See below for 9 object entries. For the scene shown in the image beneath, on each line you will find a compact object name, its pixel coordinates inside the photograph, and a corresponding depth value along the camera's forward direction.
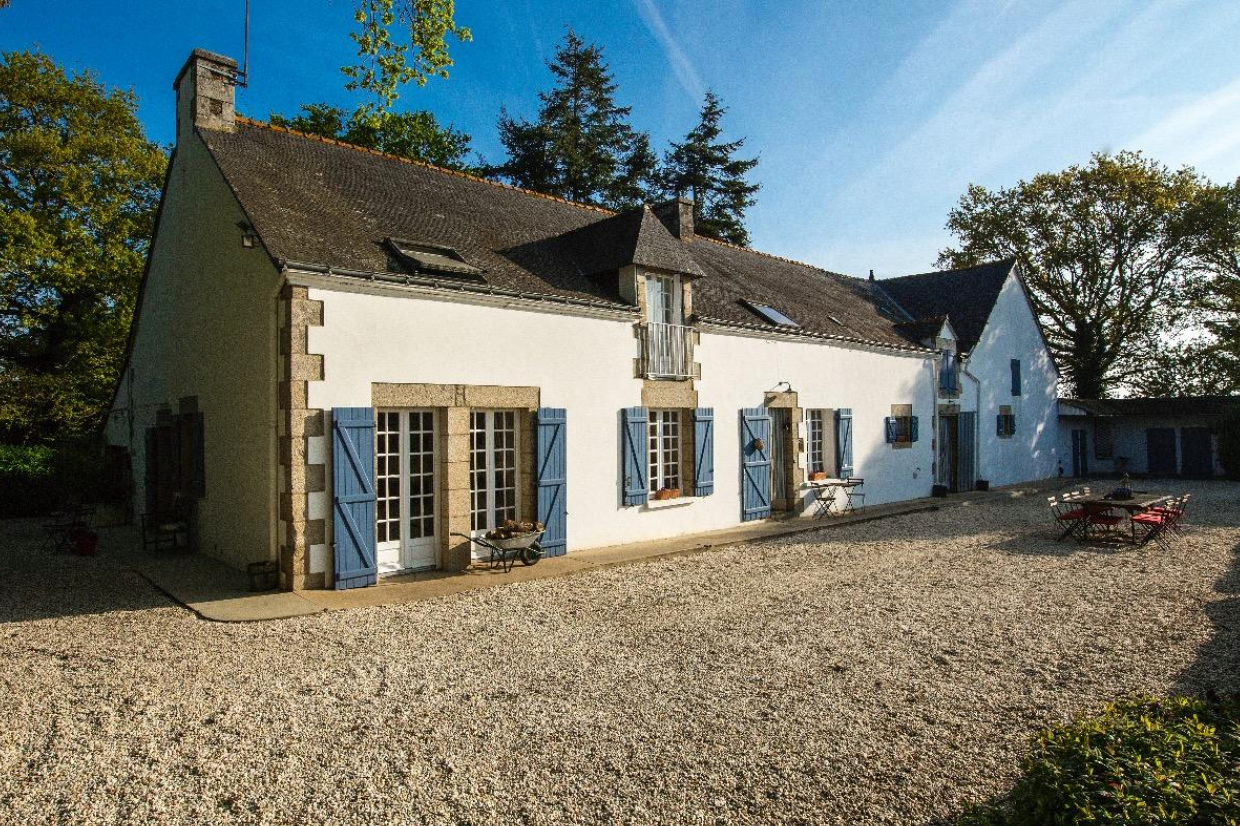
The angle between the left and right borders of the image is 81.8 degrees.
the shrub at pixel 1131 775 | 2.19
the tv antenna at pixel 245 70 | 10.45
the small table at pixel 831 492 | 13.34
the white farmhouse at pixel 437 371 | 7.75
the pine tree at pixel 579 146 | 27.00
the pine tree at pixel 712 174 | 30.86
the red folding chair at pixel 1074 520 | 10.50
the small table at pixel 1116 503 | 10.02
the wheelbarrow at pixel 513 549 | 8.44
